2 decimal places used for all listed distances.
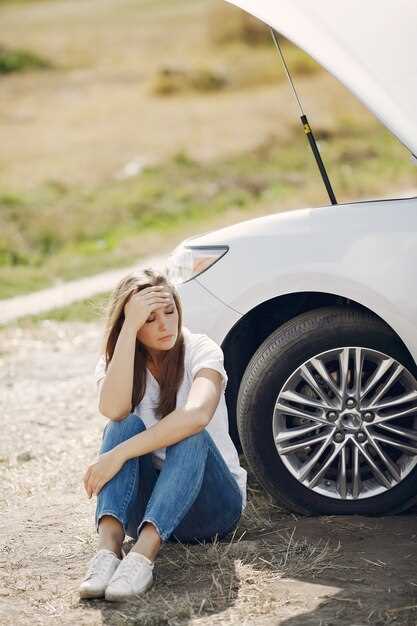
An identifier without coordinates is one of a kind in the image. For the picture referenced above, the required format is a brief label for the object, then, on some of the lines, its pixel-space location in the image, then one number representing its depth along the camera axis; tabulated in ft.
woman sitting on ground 22.60
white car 24.68
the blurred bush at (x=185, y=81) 155.54
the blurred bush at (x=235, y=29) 201.65
